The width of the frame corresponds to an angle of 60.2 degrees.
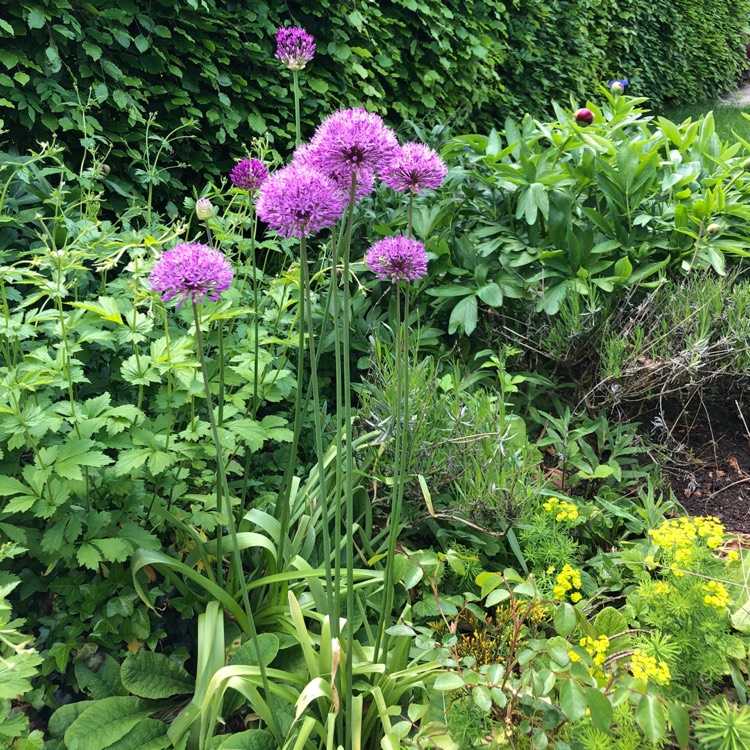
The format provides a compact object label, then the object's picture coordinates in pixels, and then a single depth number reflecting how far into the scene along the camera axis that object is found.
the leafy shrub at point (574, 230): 2.52
